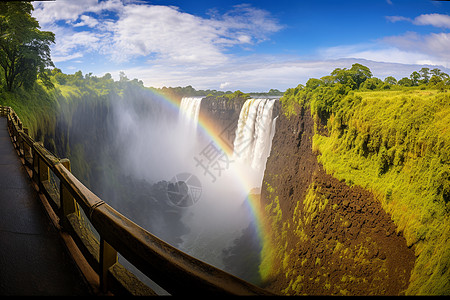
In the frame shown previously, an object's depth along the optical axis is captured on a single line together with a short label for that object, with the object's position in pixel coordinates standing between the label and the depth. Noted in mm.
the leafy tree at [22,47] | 18344
